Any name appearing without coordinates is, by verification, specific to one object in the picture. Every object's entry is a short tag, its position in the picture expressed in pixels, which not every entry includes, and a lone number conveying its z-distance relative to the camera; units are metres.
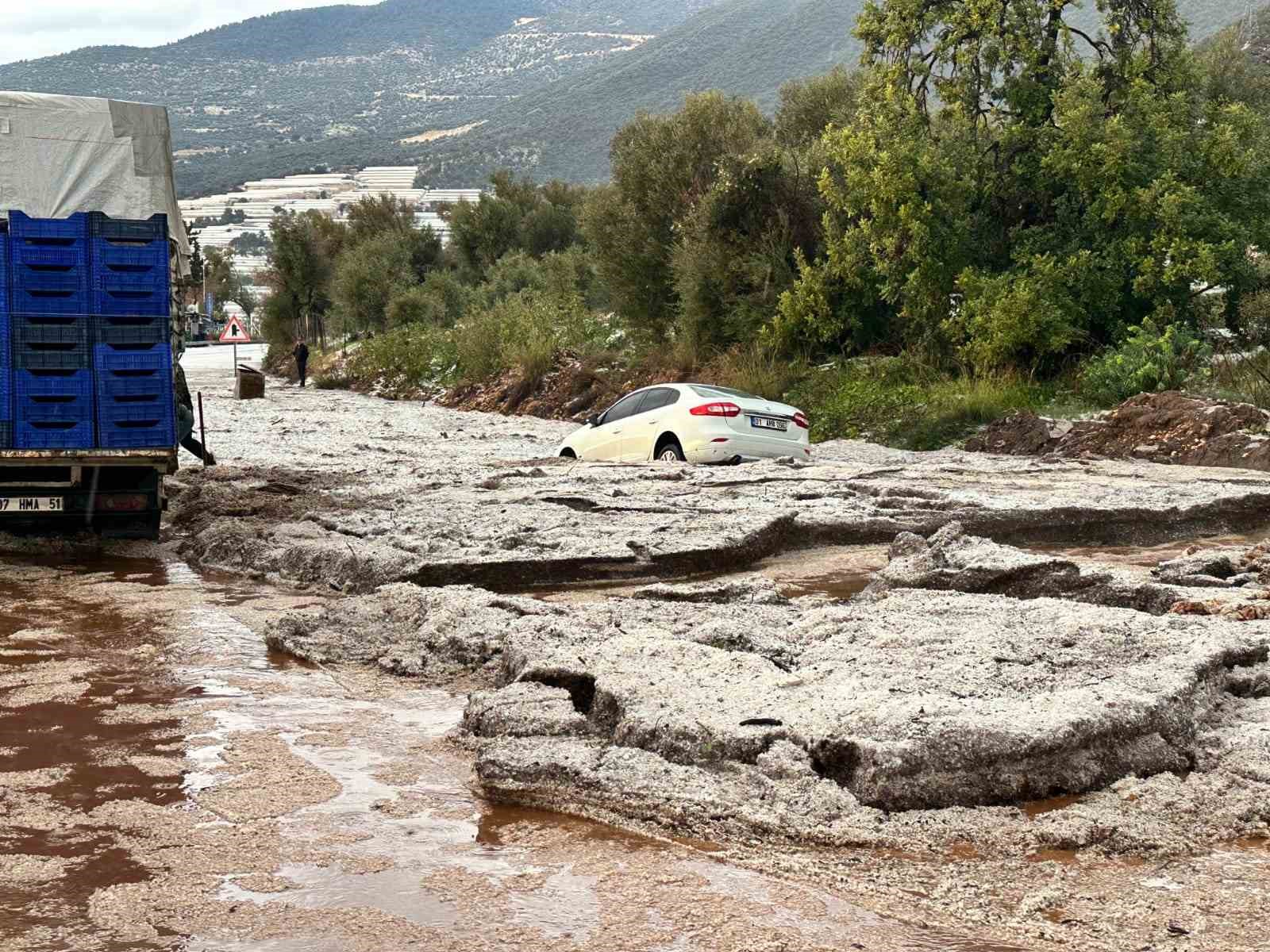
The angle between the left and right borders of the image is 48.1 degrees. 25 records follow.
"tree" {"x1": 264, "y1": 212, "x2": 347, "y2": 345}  73.38
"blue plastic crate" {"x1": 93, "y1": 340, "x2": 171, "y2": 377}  11.95
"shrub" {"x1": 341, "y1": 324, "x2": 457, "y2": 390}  45.44
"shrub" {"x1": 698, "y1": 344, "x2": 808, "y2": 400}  26.92
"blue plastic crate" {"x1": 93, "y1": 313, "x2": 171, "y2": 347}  12.01
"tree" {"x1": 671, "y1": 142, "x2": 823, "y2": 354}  28.75
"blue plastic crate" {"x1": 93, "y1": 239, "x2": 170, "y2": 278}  11.98
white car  17.91
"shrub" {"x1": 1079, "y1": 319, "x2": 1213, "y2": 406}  21.30
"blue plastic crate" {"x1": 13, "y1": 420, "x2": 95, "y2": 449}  11.77
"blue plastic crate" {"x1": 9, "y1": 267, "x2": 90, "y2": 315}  11.75
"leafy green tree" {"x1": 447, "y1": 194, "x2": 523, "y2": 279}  66.38
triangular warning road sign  50.88
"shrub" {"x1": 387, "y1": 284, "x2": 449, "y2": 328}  56.09
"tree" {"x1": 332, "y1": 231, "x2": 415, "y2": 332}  63.06
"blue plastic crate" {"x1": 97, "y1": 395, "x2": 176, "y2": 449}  11.98
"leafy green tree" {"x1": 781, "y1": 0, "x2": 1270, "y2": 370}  22.59
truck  11.79
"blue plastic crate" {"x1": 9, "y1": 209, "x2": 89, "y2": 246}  11.77
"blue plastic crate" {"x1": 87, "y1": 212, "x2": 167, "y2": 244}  11.99
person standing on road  55.06
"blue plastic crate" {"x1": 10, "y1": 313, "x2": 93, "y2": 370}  11.80
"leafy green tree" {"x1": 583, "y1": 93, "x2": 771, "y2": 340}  33.22
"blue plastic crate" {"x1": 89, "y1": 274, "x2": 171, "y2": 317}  11.95
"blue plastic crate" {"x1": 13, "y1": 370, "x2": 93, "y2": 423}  11.77
